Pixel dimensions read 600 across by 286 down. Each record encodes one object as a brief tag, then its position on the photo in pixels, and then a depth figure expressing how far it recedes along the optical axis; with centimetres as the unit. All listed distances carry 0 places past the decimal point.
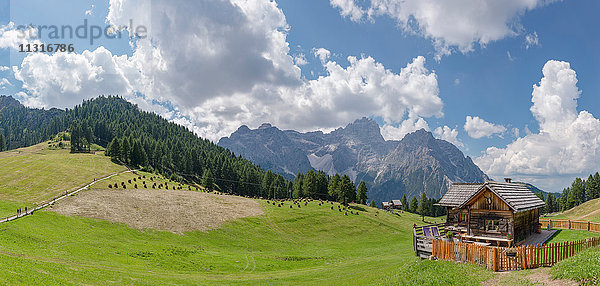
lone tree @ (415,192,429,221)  16012
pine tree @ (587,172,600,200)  14512
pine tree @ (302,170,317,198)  13862
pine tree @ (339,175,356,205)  11700
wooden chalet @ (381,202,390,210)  16327
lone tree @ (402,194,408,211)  17972
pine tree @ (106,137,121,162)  13727
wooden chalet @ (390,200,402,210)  16662
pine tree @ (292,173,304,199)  15012
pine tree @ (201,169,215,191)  14319
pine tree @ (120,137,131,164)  13959
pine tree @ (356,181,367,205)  13538
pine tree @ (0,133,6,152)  17730
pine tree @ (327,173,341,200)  13175
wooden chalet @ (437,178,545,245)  3816
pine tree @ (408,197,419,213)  17350
